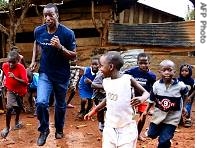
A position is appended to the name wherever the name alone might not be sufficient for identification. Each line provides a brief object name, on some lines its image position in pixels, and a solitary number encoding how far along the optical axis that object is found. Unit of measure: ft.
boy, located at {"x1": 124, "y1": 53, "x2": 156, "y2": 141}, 19.43
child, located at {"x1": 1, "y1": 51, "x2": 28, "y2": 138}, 22.18
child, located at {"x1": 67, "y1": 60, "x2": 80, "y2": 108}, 31.00
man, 16.87
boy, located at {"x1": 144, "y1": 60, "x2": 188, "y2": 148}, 15.17
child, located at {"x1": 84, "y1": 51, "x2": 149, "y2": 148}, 12.14
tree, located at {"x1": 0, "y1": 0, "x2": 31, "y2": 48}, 33.91
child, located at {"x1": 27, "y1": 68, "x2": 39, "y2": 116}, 28.78
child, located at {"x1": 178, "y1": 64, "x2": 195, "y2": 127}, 23.66
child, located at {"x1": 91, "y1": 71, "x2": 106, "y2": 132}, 21.24
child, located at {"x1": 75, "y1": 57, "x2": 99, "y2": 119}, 24.95
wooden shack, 40.01
